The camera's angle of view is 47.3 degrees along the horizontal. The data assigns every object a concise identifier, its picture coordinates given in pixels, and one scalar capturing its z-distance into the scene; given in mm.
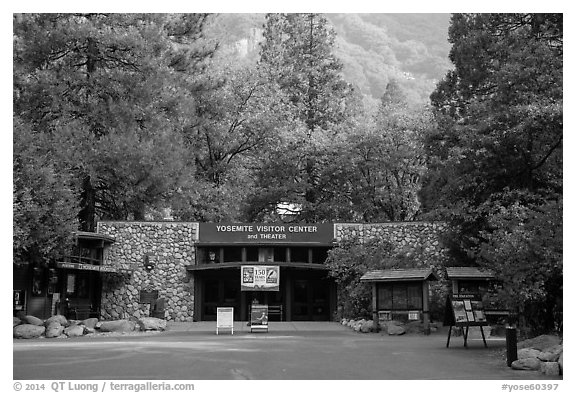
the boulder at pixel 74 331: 18203
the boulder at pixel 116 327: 19375
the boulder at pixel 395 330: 18734
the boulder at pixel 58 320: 18892
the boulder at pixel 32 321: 19144
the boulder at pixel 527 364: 10836
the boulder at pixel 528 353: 11332
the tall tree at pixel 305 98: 34812
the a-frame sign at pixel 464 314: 14258
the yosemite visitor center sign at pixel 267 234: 26938
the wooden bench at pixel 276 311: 26375
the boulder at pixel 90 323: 19688
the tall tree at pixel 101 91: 27031
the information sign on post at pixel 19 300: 21594
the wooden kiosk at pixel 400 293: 19422
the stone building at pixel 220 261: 26453
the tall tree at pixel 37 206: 19078
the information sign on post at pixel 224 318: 18594
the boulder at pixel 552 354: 10769
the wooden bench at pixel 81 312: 24219
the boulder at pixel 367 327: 19719
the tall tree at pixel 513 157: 13719
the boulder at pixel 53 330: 17875
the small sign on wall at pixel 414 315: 19547
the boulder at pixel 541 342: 12344
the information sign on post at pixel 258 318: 18734
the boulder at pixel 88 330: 18777
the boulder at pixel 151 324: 20125
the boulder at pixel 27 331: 17594
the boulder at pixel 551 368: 10156
